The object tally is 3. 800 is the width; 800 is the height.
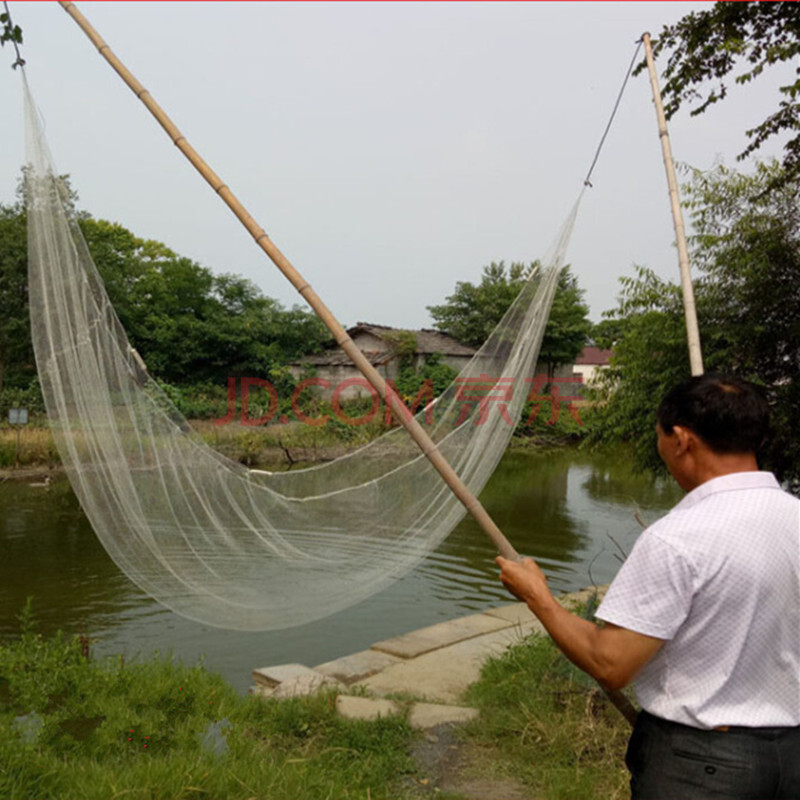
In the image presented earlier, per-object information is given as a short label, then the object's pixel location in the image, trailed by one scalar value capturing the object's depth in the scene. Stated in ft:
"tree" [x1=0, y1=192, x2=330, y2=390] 48.85
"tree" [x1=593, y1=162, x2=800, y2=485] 13.05
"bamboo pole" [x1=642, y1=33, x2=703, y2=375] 8.98
